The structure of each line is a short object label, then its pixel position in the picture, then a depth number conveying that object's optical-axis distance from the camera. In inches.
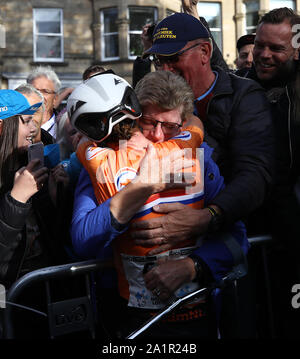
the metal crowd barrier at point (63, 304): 77.5
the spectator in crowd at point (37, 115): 113.9
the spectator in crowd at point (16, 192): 82.9
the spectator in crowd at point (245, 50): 193.4
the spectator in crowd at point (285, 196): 93.5
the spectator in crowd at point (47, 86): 181.3
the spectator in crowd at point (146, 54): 122.6
